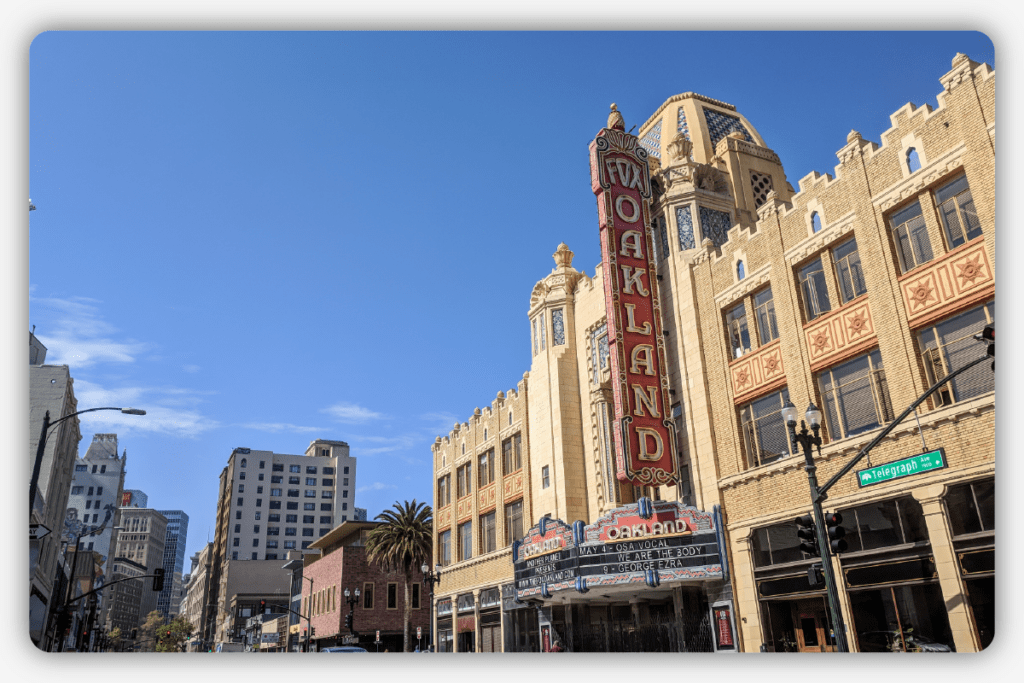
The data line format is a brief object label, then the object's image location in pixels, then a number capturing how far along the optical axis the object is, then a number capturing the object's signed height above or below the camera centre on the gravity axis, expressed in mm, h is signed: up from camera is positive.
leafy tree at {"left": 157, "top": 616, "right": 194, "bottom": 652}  140125 +963
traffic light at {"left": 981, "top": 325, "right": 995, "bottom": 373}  13578 +4370
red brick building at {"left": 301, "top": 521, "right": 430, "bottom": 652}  65938 +2373
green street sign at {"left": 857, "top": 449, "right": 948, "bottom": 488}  18781 +3221
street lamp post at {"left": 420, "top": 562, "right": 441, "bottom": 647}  40088 +2514
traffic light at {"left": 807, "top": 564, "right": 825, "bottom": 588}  17219 +662
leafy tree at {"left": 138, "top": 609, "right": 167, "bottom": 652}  168650 +2850
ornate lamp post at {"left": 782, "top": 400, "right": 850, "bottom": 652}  15883 +2144
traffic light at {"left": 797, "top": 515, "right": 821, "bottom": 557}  16969 +1520
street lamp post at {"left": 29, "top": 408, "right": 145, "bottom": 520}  21291 +5413
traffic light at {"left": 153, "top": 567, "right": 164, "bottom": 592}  40803 +3090
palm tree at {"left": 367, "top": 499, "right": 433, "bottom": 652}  53750 +6136
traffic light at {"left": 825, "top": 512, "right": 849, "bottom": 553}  16375 +1449
